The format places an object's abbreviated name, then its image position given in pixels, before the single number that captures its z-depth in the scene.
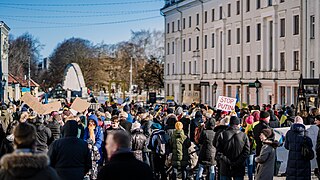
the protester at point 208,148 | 13.79
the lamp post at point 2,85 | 58.03
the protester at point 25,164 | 5.74
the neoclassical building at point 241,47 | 42.28
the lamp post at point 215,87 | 57.56
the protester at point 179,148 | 13.90
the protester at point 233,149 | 11.66
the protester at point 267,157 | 11.31
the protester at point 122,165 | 6.26
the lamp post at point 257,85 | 43.03
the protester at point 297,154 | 11.67
